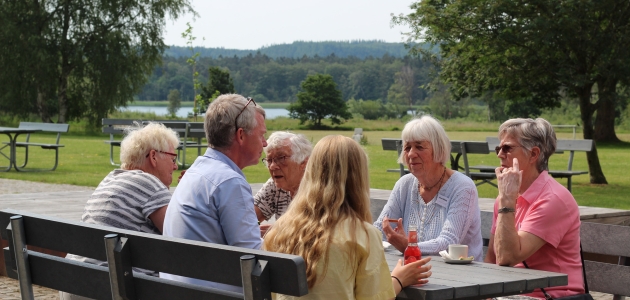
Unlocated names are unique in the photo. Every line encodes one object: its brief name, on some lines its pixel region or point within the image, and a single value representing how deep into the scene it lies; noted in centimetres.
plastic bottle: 388
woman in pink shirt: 429
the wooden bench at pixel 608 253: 483
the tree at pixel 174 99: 12688
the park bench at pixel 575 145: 1445
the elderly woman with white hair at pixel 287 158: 569
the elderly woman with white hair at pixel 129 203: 447
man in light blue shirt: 368
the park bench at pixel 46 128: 1917
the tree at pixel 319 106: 8706
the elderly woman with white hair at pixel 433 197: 471
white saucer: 419
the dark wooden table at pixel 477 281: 358
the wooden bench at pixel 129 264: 288
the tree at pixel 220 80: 7672
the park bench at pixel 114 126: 2044
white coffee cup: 420
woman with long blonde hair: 320
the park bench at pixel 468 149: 1354
